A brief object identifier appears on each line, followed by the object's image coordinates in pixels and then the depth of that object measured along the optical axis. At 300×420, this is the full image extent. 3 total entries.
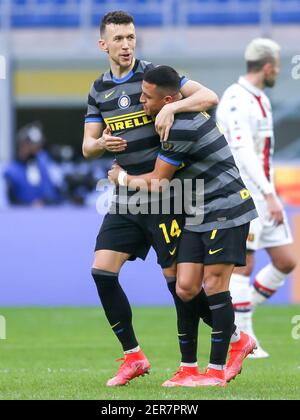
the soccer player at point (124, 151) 13.33
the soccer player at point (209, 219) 12.91
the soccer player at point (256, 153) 17.50
